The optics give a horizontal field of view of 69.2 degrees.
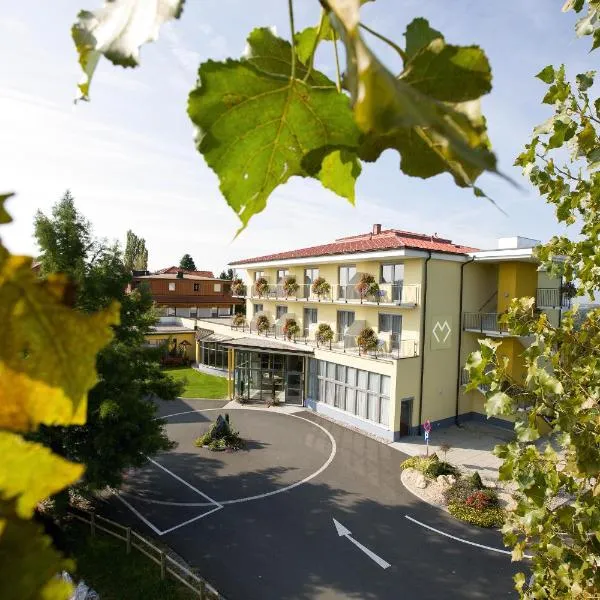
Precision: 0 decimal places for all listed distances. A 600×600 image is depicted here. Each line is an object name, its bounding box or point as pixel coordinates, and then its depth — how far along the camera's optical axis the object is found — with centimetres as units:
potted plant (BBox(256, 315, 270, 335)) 2475
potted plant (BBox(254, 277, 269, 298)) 2573
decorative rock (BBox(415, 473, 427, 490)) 1259
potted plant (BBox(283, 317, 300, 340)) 2239
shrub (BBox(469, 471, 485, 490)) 1226
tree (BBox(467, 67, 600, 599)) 271
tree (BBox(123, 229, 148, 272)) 5228
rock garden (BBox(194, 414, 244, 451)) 1562
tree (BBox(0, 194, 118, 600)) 30
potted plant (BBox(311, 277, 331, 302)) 2125
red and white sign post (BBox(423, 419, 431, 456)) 1479
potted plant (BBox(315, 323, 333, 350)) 2038
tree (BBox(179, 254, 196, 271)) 7450
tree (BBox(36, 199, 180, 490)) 916
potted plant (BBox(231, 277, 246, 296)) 2877
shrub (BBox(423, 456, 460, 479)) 1290
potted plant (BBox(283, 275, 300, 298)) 2345
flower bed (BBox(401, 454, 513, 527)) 1108
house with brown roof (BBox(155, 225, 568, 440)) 1716
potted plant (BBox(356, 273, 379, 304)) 1839
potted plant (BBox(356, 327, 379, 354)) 1777
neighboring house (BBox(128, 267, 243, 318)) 3744
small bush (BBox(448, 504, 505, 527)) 1072
